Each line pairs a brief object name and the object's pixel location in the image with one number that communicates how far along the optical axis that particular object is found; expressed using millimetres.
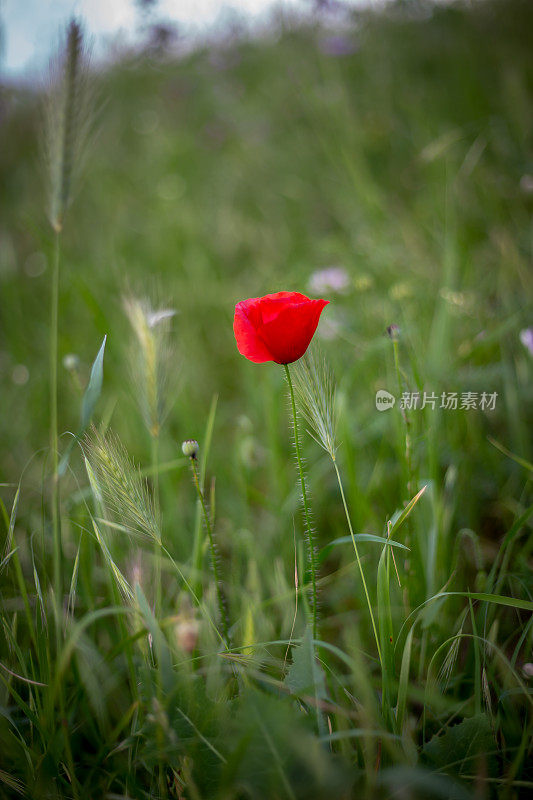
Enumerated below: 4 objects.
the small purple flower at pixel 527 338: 988
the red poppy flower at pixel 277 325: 582
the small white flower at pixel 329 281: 1429
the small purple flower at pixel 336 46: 2398
